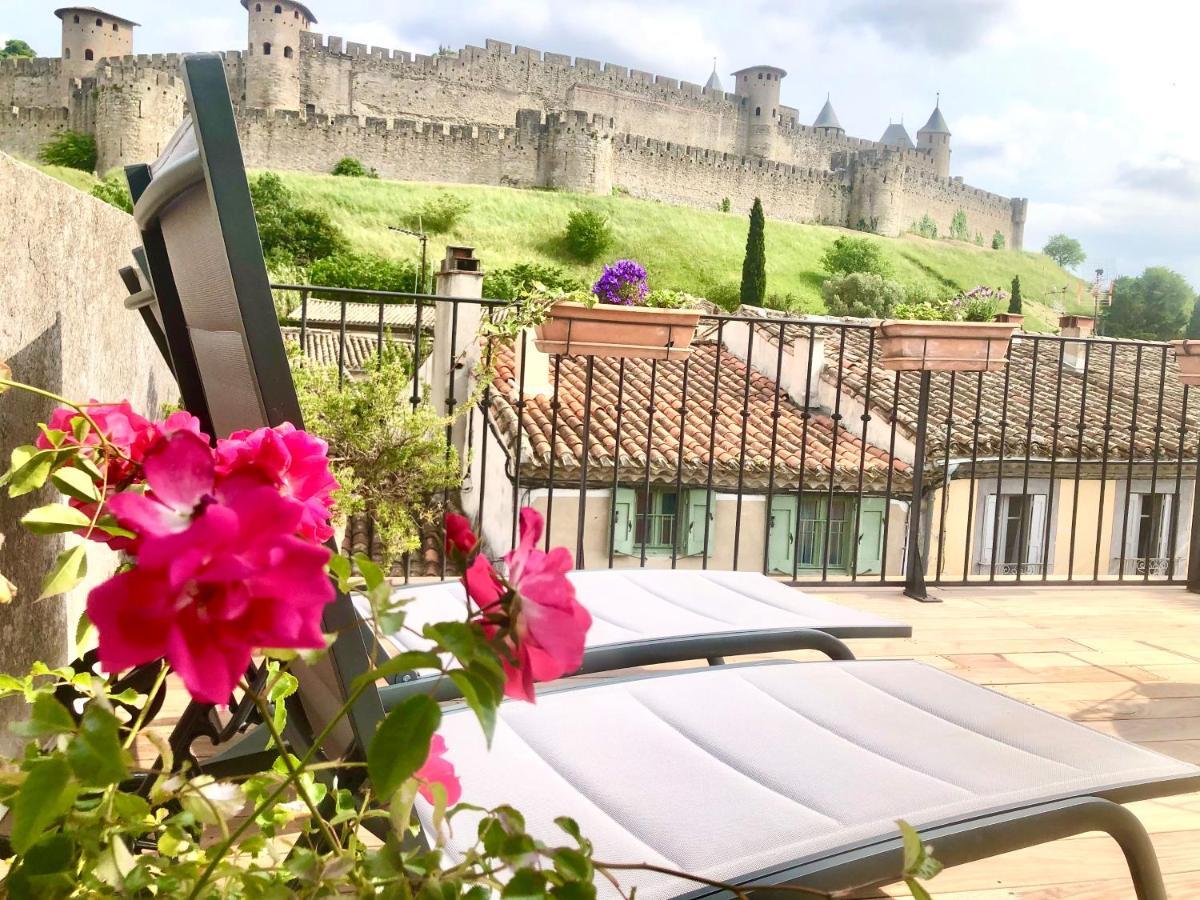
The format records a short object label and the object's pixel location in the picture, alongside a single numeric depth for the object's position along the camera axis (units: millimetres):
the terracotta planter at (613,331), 2936
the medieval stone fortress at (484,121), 31469
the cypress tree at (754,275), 30453
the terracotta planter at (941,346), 3041
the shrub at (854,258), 36062
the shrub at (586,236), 31234
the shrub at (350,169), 31594
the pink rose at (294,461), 510
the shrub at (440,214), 29688
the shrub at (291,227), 26953
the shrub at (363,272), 26438
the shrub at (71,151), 30156
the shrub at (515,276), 26073
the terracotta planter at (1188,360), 3387
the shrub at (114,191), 24469
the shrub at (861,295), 32344
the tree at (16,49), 40906
